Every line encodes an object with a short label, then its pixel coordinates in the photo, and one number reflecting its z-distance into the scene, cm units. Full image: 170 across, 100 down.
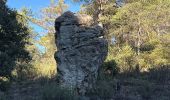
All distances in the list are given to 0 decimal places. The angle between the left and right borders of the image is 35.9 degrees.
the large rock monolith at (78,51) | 1224
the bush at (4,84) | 1404
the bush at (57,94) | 970
